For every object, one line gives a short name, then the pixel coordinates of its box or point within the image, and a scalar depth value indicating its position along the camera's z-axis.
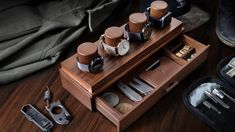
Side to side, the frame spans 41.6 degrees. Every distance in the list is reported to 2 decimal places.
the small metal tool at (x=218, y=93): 0.74
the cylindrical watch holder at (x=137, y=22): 0.72
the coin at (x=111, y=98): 0.71
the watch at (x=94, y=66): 0.66
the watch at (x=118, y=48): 0.69
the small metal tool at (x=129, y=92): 0.71
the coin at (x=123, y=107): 0.69
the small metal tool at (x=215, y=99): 0.72
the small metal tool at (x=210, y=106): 0.71
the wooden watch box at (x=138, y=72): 0.67
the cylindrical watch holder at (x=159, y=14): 0.76
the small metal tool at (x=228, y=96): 0.74
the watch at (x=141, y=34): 0.72
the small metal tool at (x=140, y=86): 0.72
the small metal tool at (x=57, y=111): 0.70
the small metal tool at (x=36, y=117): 0.69
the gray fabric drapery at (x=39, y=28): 0.79
